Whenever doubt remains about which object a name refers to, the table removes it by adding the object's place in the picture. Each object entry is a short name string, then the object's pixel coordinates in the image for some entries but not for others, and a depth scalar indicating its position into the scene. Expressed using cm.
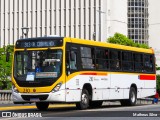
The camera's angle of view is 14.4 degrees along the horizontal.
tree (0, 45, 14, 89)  5752
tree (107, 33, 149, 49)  10556
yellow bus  2458
